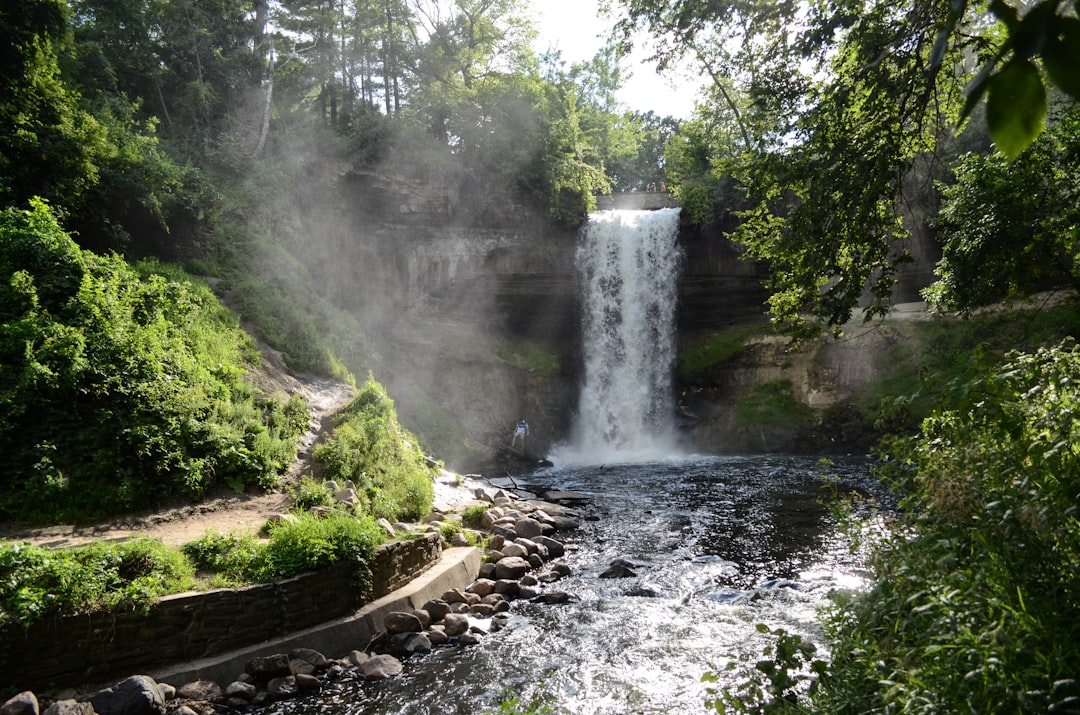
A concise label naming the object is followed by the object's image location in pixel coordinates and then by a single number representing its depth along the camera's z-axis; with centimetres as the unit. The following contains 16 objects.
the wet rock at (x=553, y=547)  1098
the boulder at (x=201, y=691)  576
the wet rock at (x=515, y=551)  1025
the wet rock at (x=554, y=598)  870
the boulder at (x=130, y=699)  529
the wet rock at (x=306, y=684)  620
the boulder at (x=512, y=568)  953
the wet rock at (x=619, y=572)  962
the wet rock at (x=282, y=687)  605
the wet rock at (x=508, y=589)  901
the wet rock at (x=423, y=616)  774
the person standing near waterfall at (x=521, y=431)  2369
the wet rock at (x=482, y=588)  891
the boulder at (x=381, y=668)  652
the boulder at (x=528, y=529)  1172
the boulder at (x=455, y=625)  758
